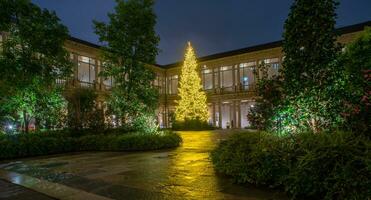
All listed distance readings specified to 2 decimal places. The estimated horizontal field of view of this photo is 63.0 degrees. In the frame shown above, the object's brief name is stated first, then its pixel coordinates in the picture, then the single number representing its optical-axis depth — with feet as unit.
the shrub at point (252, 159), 20.77
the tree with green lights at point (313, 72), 23.91
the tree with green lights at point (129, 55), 59.52
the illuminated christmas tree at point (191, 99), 106.32
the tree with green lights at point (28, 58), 48.44
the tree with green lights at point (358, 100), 21.58
